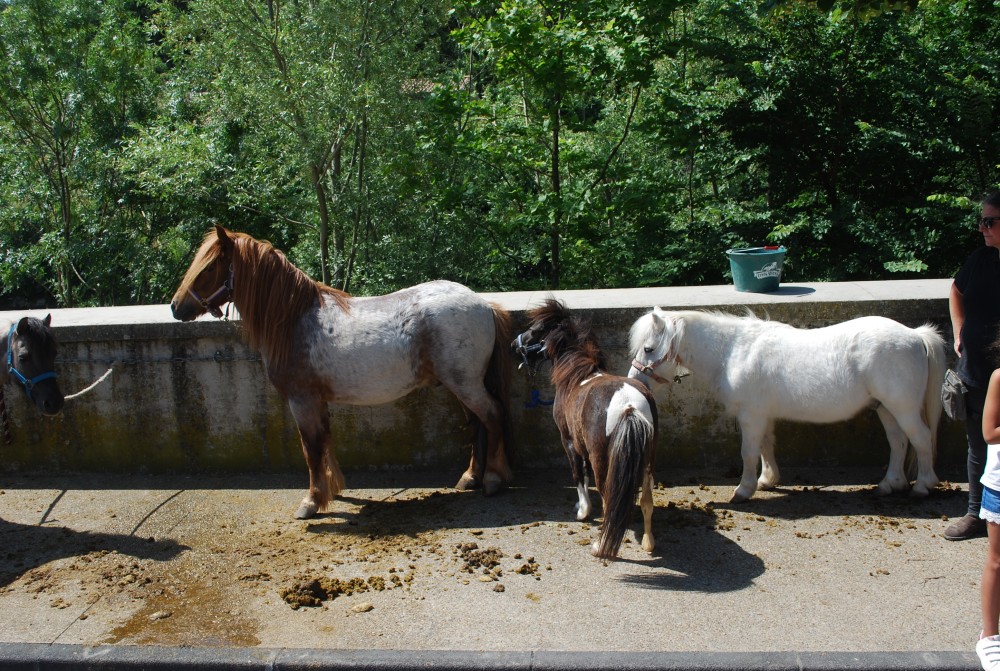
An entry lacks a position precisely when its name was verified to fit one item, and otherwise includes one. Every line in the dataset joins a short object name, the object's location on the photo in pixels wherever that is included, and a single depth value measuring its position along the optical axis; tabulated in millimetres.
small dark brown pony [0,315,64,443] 5562
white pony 5176
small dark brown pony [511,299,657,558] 4469
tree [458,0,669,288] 9523
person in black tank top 4543
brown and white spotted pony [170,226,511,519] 5691
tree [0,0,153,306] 12023
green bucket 6301
